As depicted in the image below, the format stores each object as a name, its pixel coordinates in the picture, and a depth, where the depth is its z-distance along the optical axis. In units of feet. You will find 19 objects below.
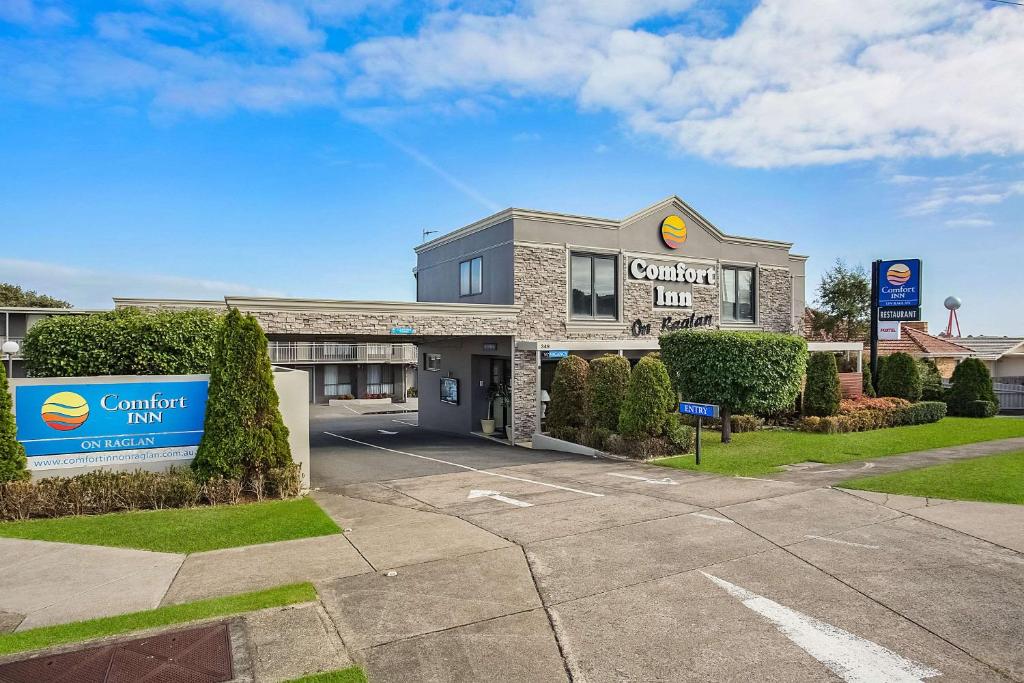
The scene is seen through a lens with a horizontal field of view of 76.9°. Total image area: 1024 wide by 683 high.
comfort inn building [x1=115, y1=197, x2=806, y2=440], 67.00
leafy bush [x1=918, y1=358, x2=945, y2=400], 93.35
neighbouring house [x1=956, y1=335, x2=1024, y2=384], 117.60
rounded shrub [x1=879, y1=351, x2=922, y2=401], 85.87
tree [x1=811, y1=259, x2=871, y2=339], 119.55
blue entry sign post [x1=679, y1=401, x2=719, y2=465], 51.19
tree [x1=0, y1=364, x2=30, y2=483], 34.04
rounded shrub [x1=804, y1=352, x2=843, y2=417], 75.32
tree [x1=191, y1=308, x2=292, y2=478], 38.58
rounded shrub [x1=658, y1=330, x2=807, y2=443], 62.23
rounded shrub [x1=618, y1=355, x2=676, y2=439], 57.41
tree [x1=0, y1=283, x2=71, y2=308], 163.60
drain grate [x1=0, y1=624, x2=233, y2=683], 17.16
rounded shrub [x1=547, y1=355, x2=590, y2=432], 67.36
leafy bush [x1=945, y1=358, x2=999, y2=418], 89.40
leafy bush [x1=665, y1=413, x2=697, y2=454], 58.18
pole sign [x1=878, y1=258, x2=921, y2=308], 86.58
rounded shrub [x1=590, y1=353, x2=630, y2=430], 61.72
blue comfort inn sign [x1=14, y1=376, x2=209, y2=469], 36.27
